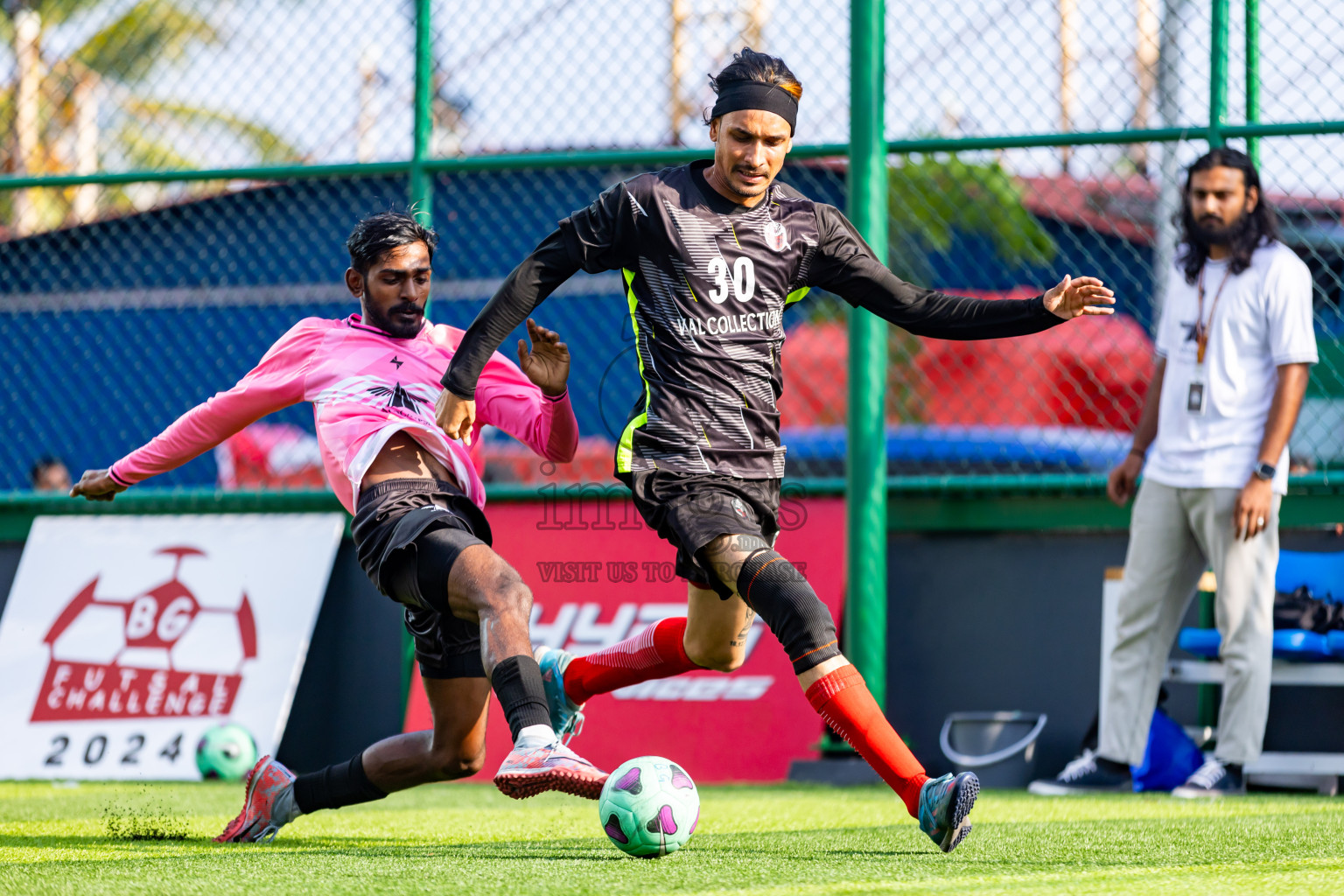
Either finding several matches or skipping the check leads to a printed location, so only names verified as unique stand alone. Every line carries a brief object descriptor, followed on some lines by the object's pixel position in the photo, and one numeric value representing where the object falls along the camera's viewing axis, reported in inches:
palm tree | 628.7
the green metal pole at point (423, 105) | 564.7
